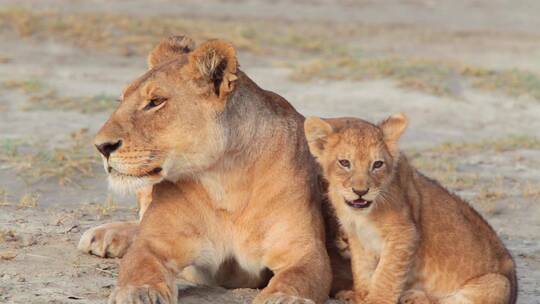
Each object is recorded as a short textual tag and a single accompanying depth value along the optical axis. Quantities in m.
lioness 10.49
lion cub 10.61
